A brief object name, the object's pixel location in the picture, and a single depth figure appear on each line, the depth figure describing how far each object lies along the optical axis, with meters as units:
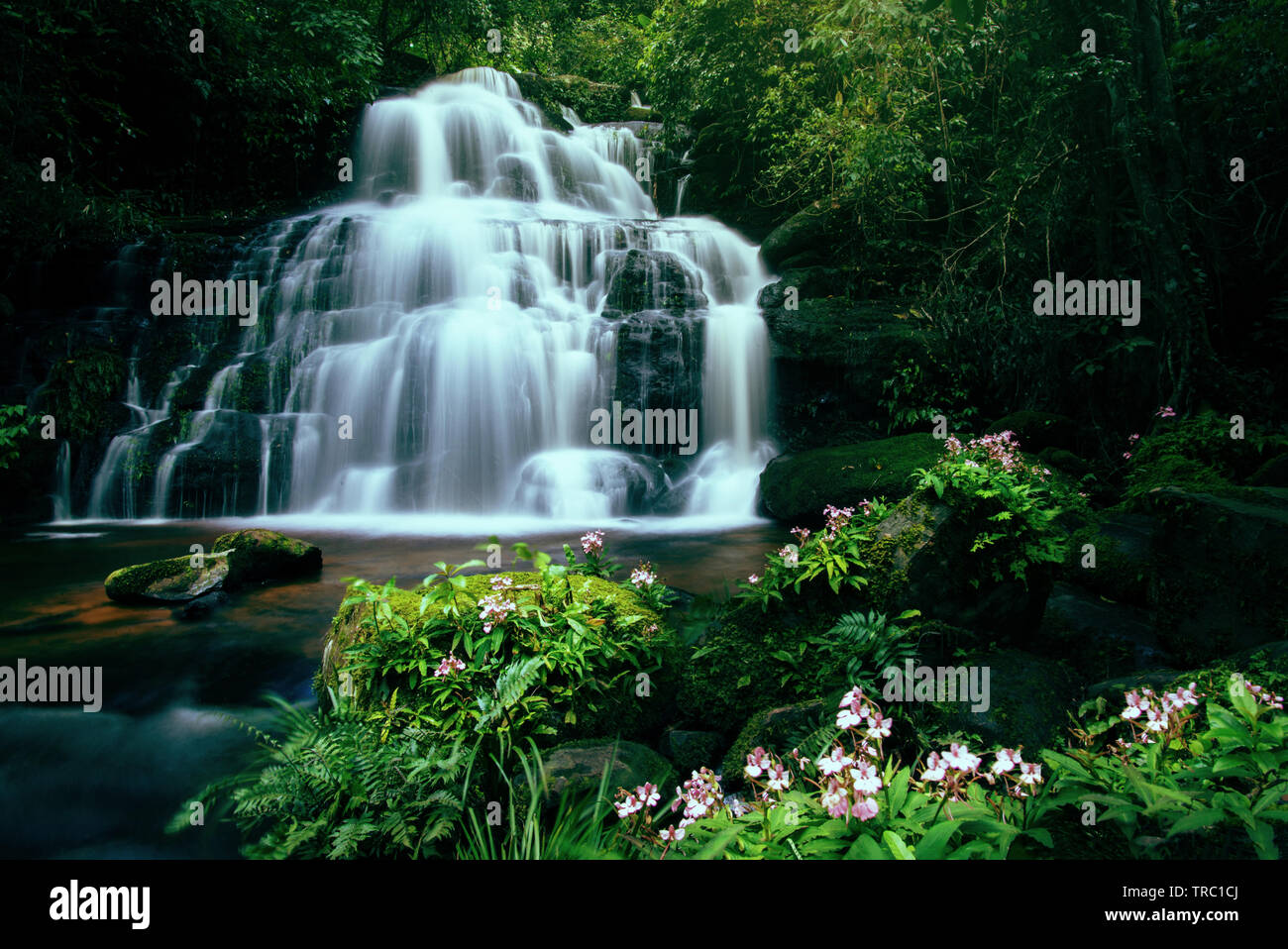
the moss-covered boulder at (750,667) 3.60
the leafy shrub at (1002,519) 3.88
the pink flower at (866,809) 1.87
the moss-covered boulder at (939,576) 3.84
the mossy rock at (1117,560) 4.98
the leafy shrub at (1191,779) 1.89
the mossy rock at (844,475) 8.12
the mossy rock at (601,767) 2.95
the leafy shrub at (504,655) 3.27
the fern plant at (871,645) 3.47
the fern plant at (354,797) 2.57
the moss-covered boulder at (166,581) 6.09
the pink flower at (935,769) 1.97
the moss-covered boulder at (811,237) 14.33
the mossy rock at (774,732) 3.13
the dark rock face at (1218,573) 4.07
